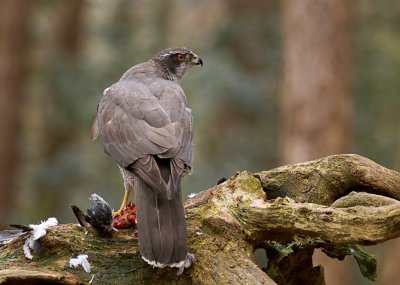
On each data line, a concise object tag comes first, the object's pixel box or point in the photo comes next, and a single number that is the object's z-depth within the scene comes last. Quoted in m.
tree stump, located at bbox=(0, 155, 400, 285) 7.49
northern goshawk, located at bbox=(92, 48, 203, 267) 7.45
